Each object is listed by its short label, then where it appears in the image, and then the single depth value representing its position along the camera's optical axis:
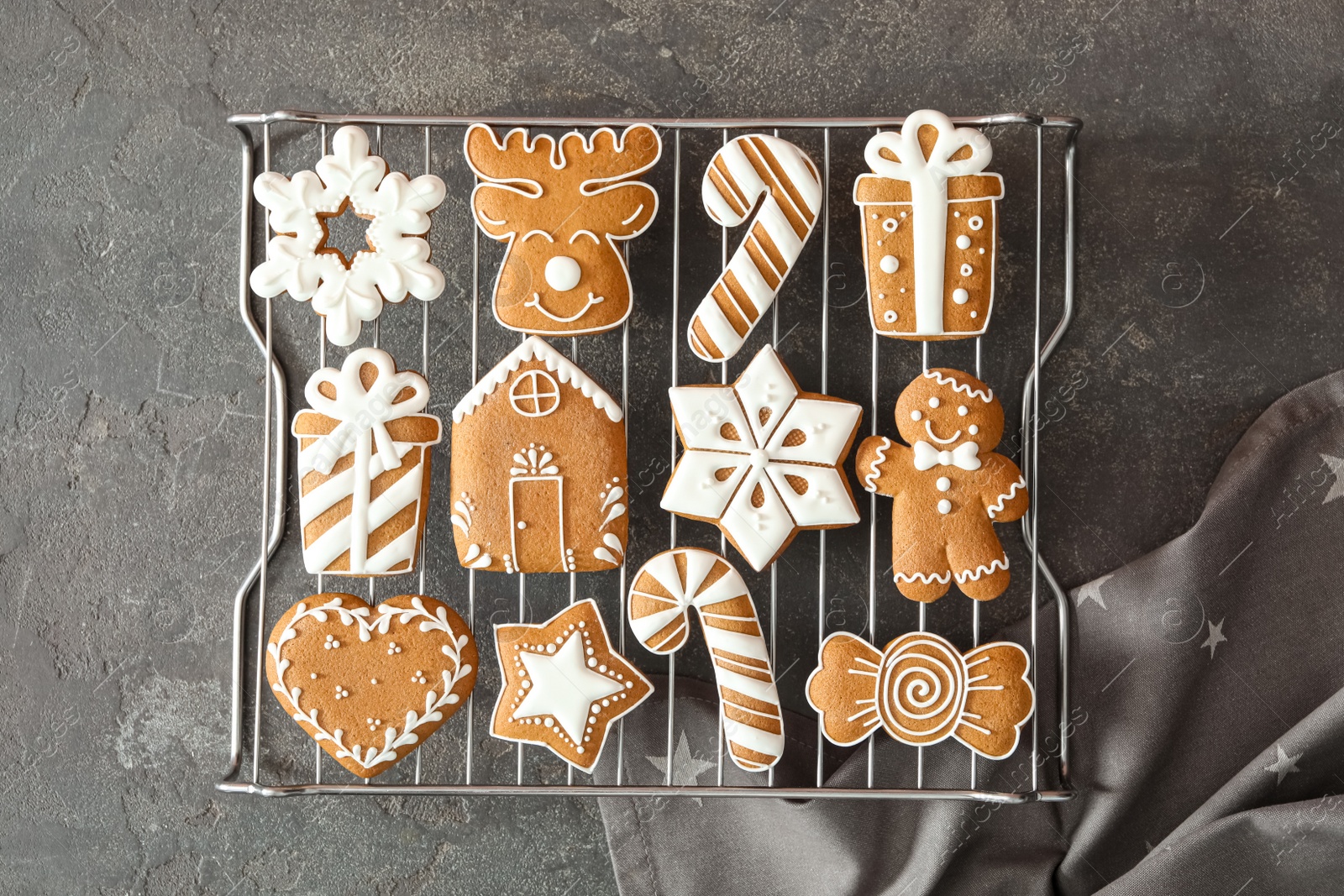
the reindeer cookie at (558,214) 1.17
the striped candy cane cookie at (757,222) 1.18
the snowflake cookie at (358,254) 1.17
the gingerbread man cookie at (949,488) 1.17
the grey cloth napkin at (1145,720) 1.25
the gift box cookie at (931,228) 1.16
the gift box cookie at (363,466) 1.18
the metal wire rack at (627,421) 1.19
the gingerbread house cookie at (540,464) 1.18
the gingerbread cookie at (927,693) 1.19
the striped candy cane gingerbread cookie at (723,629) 1.19
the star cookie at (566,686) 1.19
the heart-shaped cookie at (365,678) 1.19
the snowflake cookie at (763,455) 1.18
